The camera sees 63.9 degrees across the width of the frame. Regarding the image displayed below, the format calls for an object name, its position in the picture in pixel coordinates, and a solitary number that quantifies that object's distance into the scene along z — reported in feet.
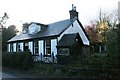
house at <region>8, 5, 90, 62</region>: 39.69
